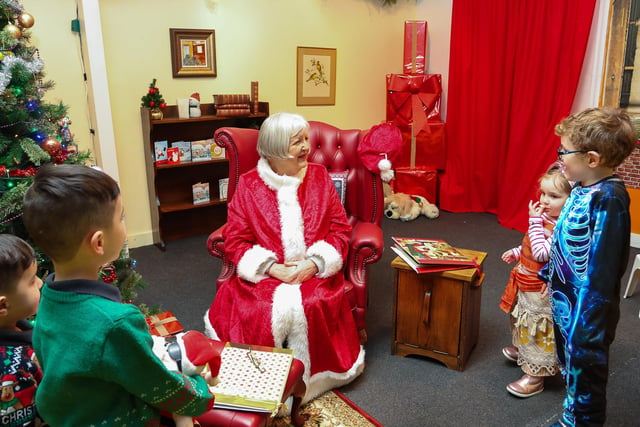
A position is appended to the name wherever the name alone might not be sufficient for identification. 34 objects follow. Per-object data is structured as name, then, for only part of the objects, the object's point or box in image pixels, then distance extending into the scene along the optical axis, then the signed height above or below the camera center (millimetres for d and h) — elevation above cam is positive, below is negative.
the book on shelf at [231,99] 4465 -113
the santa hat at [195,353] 1260 -635
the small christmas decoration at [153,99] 4133 -103
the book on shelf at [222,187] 4707 -897
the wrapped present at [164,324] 2727 -1287
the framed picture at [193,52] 4340 +273
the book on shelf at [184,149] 4387 -520
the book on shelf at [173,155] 4336 -563
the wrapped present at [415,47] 5578 +399
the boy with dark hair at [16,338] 1347 -670
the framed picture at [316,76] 5195 +91
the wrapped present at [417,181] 5508 -995
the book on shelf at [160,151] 4262 -519
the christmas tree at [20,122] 1947 -140
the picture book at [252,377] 1660 -969
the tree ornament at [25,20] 2064 +254
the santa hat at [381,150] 2941 -361
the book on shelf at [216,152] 4539 -566
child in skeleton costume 1675 -530
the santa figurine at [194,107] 4359 -174
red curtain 4496 -90
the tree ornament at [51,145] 2062 -228
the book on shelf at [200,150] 4465 -538
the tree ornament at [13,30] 1990 +208
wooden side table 2494 -1086
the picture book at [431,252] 2490 -809
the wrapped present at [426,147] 5469 -643
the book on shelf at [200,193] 4555 -917
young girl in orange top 2158 -932
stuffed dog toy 5191 -1200
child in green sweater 1047 -464
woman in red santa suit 2326 -825
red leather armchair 2648 -588
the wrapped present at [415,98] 5461 -134
